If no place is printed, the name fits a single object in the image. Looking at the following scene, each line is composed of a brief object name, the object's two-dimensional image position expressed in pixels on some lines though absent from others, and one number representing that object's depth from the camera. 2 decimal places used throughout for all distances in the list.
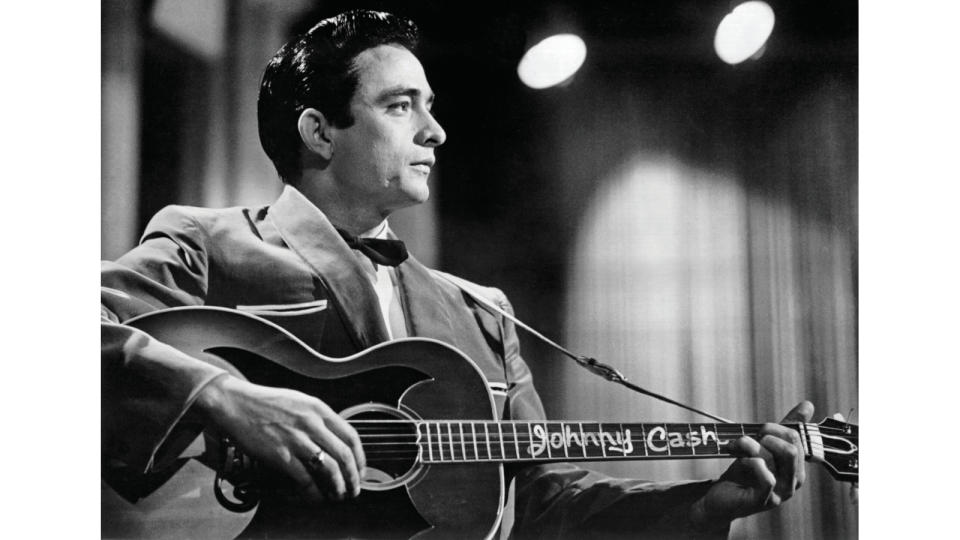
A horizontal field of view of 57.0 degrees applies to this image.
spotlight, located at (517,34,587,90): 2.54
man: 2.21
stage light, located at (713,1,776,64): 2.62
